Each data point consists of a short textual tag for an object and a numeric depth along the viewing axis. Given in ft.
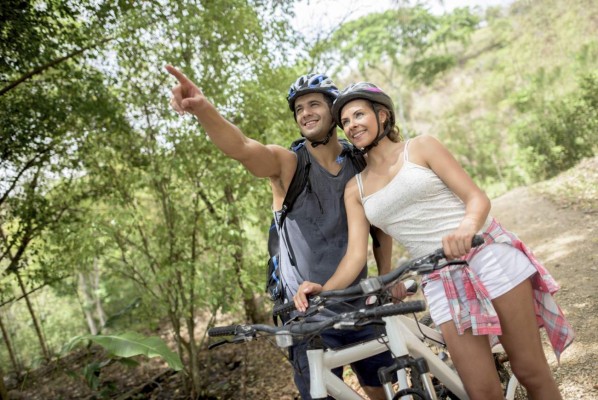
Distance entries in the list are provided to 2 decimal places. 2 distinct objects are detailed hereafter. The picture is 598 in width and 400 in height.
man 7.69
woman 6.39
